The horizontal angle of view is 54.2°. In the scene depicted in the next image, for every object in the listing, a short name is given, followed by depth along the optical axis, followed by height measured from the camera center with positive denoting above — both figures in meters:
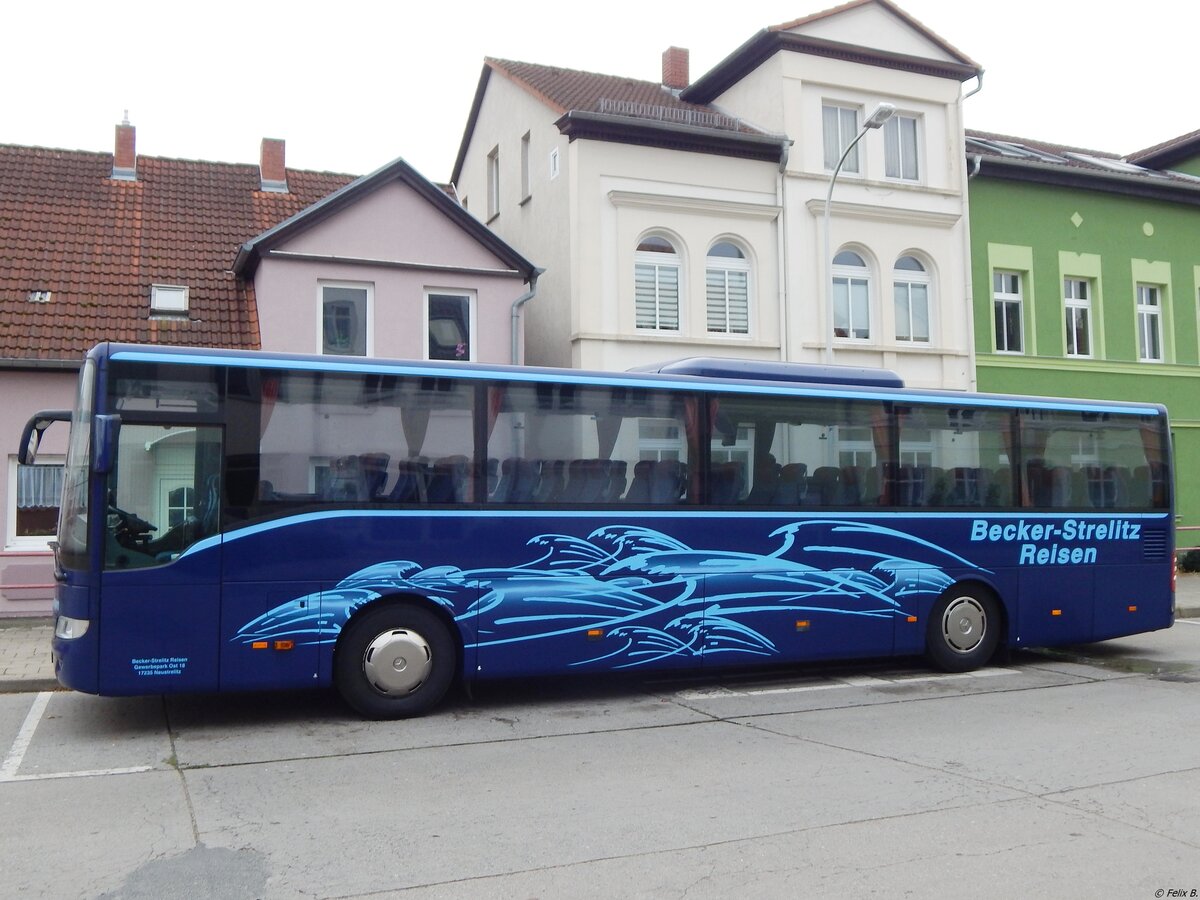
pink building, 16.23 +3.51
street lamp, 16.83 +4.46
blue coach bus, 8.84 -0.10
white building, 19.78 +5.46
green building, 23.55 +4.77
